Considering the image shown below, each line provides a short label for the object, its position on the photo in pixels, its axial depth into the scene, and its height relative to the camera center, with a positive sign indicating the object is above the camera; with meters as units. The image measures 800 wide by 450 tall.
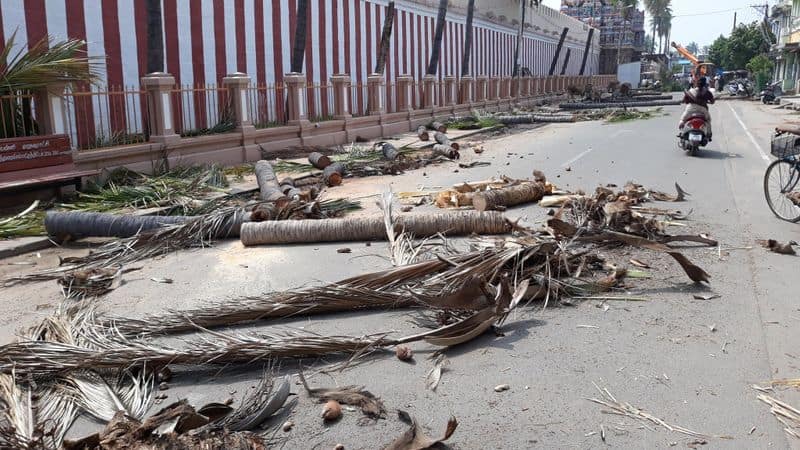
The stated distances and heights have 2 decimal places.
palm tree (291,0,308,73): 21.39 +1.57
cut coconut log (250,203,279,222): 8.44 -1.51
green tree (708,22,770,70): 73.94 +4.00
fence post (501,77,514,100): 37.70 -0.23
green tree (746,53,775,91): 57.69 +1.46
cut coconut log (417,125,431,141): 20.48 -1.43
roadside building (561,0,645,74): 84.56 +7.05
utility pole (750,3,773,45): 72.12 +5.40
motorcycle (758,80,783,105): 45.72 -0.79
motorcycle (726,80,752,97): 55.84 -0.35
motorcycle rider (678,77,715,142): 15.04 -0.32
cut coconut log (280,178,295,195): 11.00 -1.60
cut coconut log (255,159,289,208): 10.31 -1.52
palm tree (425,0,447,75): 31.30 +1.72
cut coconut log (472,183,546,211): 9.20 -1.49
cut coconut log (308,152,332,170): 14.72 -1.55
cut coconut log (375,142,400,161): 15.45 -1.45
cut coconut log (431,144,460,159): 16.62 -1.55
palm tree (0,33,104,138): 10.70 +0.18
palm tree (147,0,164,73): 15.17 +1.00
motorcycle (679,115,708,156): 15.00 -1.03
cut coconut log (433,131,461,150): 18.18 -1.40
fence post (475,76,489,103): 33.53 -0.16
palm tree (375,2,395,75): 27.09 +1.75
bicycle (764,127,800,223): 8.53 -1.16
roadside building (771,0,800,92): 57.37 +2.96
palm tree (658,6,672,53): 127.06 +10.65
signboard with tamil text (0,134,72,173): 10.10 -0.96
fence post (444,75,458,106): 29.81 -0.26
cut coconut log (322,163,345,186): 12.90 -1.64
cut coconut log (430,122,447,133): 22.74 -1.37
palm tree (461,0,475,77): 35.66 +2.11
